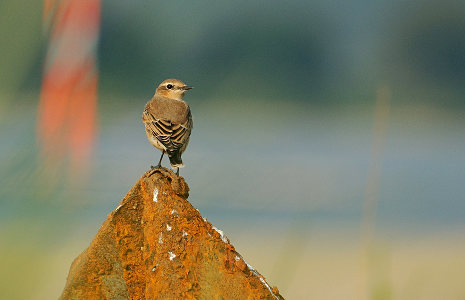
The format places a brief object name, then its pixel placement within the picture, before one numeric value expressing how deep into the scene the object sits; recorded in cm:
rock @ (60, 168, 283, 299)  1141
